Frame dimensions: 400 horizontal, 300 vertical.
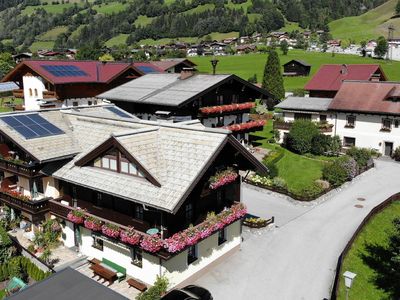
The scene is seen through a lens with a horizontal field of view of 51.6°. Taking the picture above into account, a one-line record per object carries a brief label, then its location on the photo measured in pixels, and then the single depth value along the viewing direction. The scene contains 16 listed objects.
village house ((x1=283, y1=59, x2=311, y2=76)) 102.50
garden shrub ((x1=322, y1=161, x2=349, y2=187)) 36.75
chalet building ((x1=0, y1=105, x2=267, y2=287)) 19.97
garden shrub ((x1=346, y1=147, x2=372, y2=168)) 41.03
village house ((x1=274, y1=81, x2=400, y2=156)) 45.88
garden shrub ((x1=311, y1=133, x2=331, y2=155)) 44.78
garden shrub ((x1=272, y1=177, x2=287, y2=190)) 35.66
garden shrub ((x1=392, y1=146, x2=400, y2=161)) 44.44
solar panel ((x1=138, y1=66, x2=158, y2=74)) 59.06
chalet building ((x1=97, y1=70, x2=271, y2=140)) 37.47
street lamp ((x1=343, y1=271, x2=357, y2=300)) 17.35
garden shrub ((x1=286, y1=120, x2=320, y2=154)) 44.72
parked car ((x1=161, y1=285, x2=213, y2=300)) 18.92
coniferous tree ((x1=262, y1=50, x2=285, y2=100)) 70.94
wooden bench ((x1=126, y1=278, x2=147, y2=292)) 20.70
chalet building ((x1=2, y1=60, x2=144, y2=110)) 49.02
